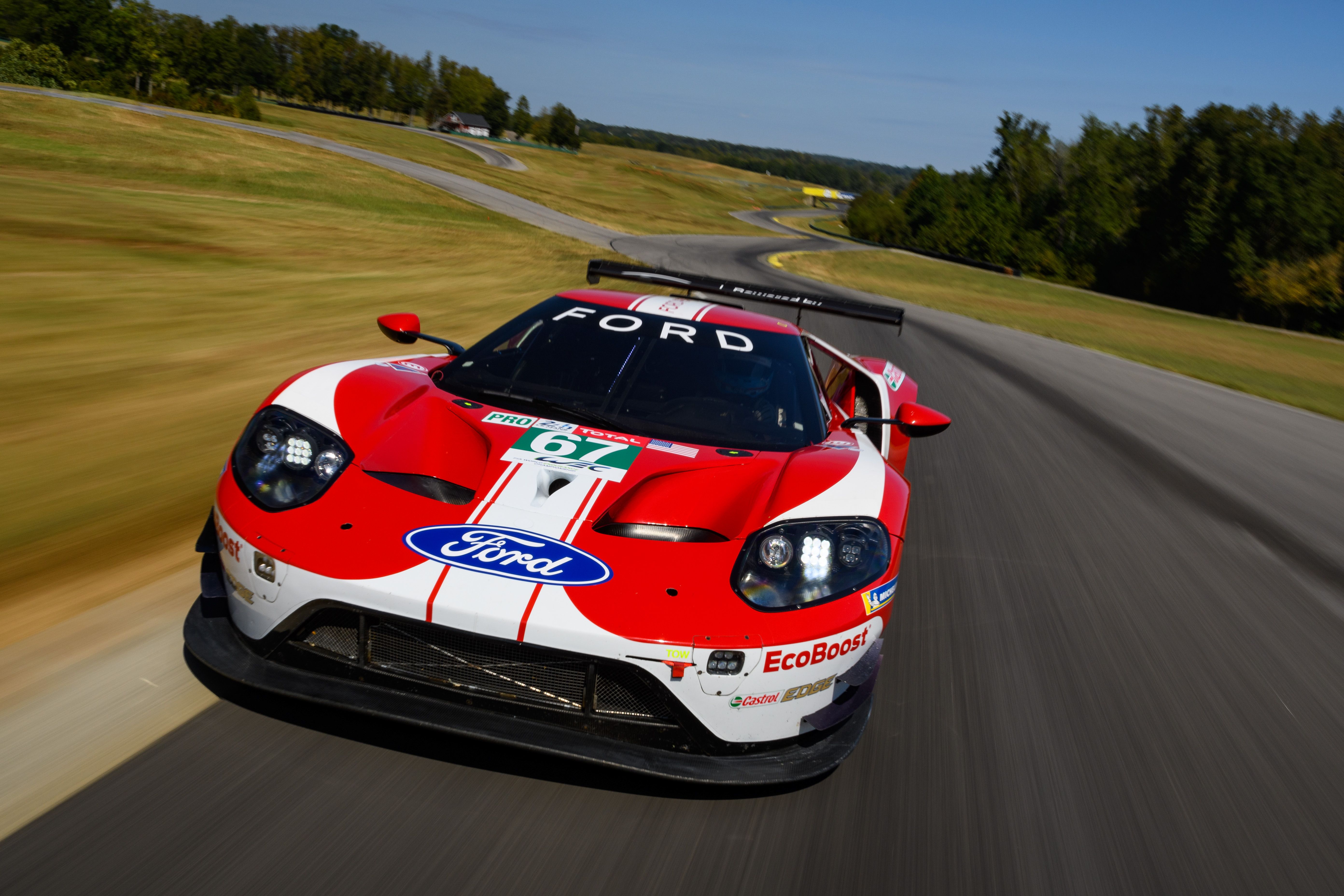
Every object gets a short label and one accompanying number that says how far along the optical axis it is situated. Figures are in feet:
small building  432.25
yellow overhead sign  476.13
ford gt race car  8.20
